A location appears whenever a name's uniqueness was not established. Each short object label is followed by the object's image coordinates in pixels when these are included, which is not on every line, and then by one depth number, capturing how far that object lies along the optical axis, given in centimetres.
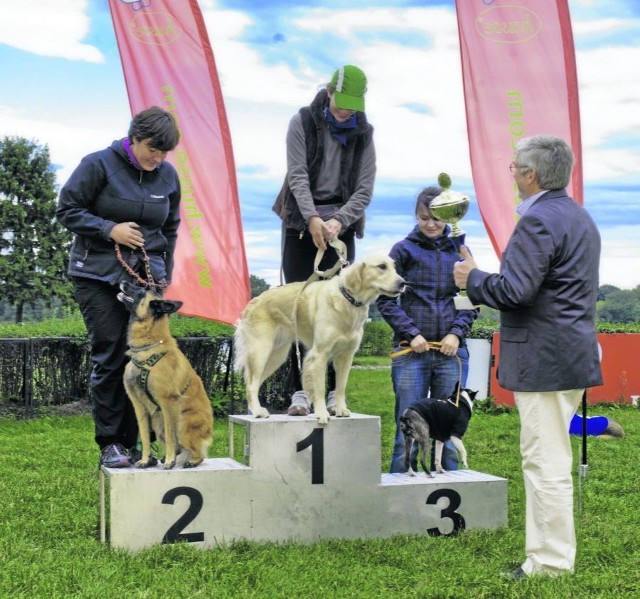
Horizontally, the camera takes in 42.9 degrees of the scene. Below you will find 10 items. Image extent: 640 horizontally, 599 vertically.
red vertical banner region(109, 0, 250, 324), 1014
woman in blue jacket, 508
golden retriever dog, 466
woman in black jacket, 443
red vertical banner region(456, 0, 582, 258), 991
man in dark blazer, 362
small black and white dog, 480
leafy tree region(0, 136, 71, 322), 4416
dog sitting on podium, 430
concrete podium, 436
